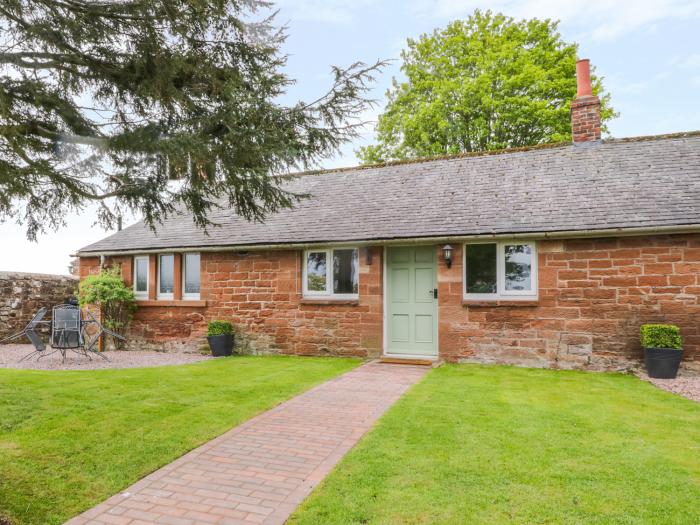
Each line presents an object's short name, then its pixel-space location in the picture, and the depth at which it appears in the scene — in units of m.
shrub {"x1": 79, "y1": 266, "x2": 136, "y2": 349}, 12.38
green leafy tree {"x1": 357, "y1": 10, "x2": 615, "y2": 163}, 21.62
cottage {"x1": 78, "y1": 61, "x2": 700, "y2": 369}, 8.70
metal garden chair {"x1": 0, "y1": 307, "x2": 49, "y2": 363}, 10.71
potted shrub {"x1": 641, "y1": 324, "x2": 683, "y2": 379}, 7.97
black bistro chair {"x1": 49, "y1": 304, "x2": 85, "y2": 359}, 10.42
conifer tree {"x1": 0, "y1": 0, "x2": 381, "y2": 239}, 4.53
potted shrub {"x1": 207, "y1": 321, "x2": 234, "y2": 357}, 11.32
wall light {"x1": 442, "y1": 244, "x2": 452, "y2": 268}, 9.66
